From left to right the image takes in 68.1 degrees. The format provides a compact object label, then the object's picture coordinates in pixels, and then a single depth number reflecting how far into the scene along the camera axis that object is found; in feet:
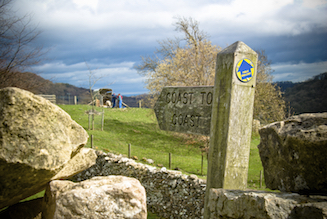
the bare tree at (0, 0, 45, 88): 34.53
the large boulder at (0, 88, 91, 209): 12.64
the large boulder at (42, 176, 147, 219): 12.48
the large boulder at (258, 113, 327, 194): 8.82
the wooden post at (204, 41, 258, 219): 10.88
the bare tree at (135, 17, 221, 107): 53.18
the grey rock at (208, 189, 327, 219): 7.39
